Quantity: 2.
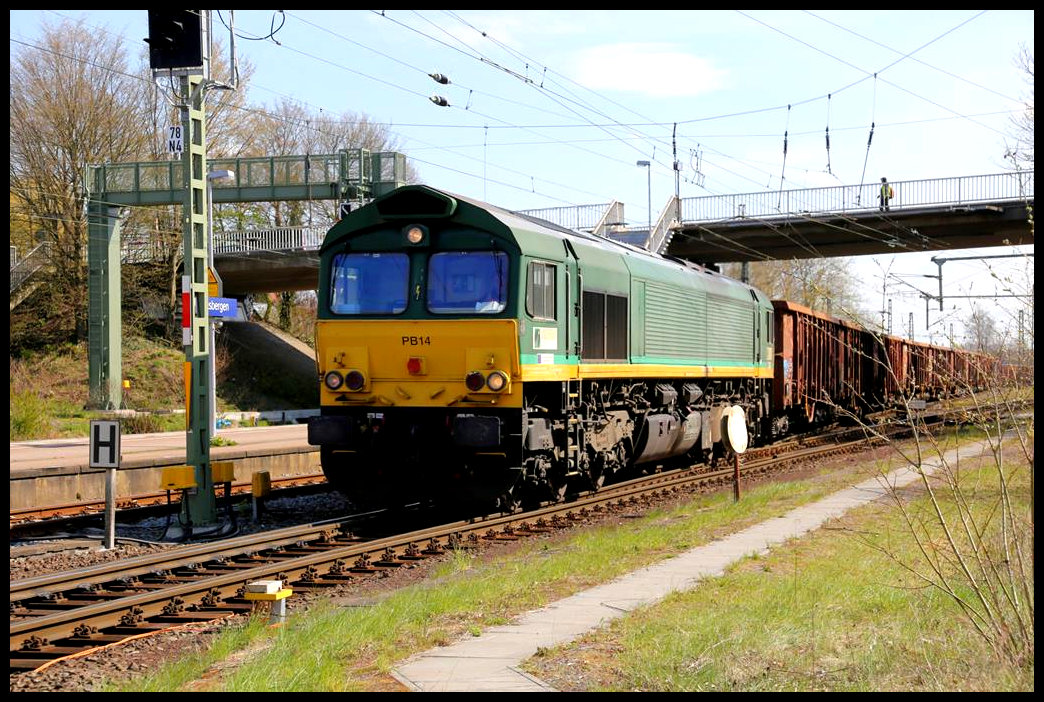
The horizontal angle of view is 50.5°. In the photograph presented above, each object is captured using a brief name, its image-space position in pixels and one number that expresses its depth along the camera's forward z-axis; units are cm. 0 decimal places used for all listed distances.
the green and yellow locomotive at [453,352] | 1338
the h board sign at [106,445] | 1259
